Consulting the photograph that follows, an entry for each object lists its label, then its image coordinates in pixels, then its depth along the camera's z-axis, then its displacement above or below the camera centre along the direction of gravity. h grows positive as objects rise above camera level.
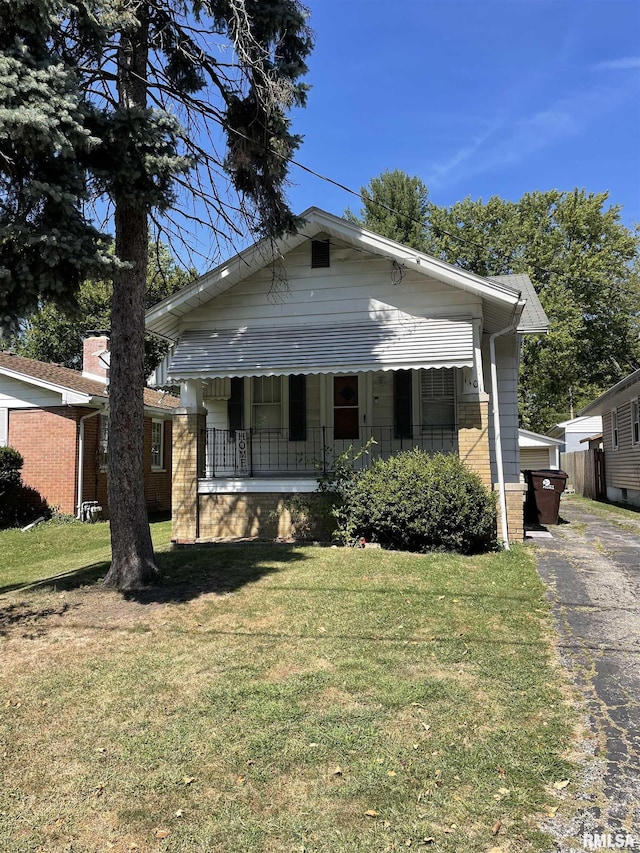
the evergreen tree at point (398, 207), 28.84 +13.51
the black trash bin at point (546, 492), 12.79 -0.65
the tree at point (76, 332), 29.00 +7.50
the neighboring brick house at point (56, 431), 15.27 +0.93
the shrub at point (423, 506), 8.68 -0.65
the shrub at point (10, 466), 14.55 +0.01
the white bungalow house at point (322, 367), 9.72 +1.70
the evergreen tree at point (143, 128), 6.34 +4.16
